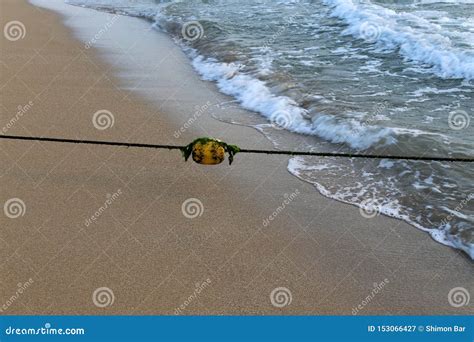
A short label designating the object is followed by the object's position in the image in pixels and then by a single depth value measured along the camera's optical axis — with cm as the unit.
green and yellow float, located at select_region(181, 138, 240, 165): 300
